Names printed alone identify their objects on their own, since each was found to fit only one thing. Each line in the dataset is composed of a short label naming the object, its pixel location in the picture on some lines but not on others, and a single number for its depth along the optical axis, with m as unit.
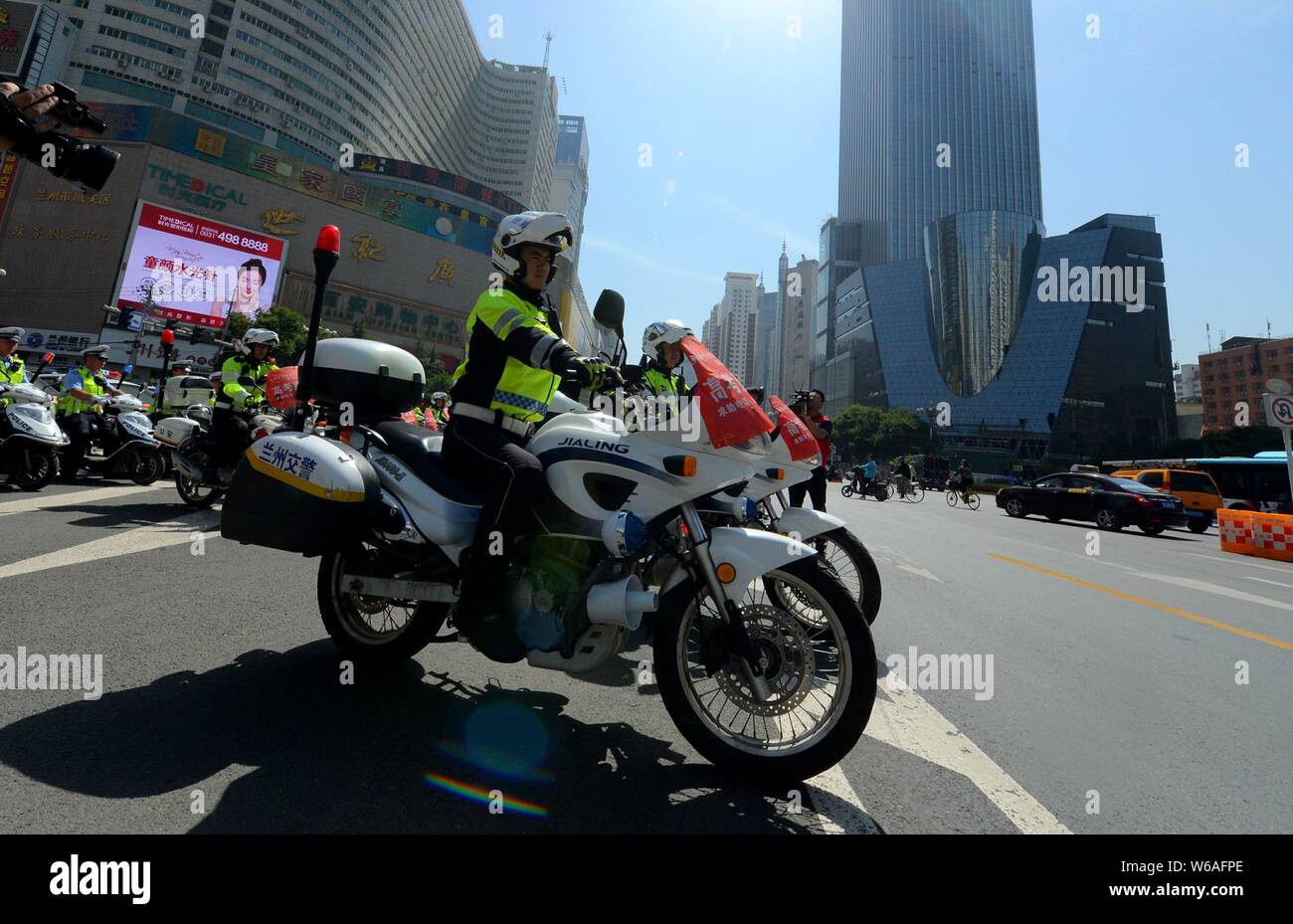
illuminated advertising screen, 57.00
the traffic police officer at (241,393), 6.99
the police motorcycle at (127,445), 9.02
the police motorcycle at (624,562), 2.14
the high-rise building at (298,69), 72.56
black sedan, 15.05
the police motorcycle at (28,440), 7.38
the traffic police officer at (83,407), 8.59
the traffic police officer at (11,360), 7.97
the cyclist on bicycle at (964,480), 26.21
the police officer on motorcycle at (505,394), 2.37
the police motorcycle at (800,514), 4.00
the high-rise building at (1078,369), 92.38
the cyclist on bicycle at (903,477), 30.08
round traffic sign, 11.85
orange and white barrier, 11.53
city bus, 21.08
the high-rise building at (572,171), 173.25
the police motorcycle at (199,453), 7.05
